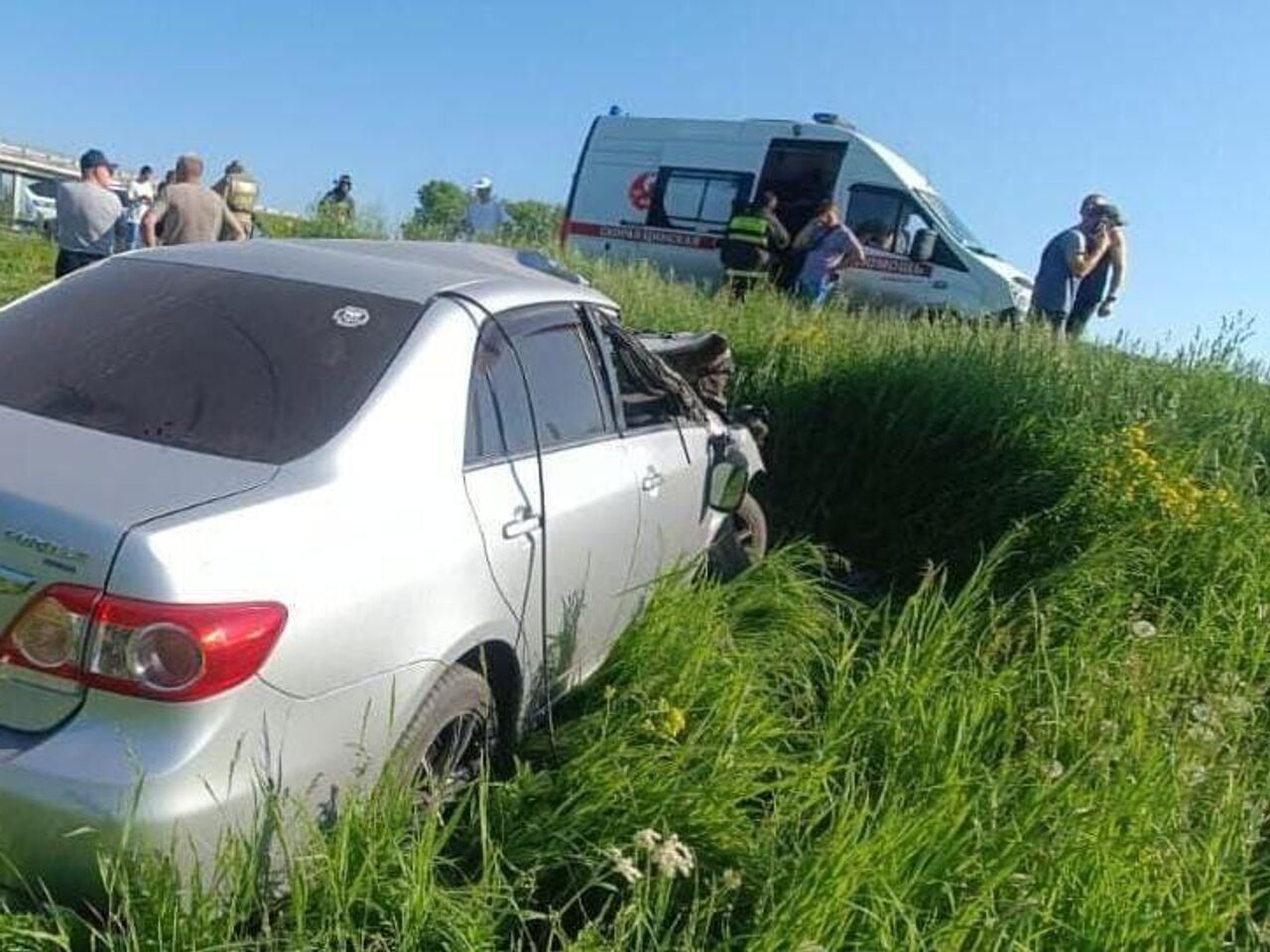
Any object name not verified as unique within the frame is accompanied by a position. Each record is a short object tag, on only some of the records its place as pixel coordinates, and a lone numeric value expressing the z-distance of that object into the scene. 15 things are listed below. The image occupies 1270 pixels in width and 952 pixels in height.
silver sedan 1.84
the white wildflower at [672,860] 2.10
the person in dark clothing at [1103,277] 10.09
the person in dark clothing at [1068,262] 9.90
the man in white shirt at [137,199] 13.15
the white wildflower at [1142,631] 3.73
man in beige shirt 8.37
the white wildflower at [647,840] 2.16
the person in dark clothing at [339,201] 14.31
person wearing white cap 15.11
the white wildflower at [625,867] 2.05
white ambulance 13.45
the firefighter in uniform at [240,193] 10.32
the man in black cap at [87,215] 8.38
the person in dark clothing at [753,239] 12.45
